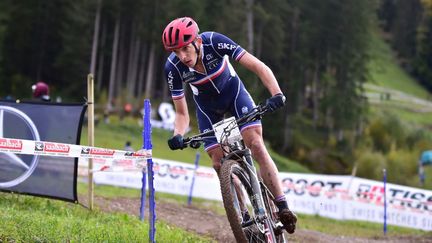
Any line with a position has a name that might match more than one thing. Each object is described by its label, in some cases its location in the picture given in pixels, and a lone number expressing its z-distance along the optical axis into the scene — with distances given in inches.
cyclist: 228.1
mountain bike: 208.8
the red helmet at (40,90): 443.4
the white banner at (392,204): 690.8
